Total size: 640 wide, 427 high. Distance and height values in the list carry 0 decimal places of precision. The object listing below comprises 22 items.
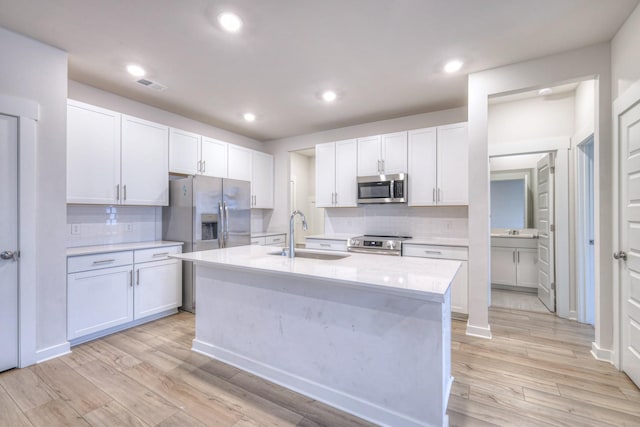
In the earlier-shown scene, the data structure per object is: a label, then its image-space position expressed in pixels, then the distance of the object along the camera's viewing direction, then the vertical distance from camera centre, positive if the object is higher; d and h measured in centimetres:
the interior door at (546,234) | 356 -24
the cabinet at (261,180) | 499 +63
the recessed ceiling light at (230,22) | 206 +142
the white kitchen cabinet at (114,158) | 287 +63
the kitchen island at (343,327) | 157 -73
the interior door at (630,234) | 199 -14
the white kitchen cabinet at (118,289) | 269 -78
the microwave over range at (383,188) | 388 +37
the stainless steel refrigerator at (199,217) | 358 -3
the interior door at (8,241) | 222 -20
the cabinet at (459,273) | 320 -63
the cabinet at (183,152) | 376 +85
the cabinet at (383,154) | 394 +86
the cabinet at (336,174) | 433 +64
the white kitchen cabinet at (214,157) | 416 +86
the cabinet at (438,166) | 354 +63
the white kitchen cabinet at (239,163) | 458 +86
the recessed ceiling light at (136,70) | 276 +142
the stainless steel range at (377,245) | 362 -39
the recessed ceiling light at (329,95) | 339 +144
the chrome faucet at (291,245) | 236 -25
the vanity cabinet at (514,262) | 444 -74
